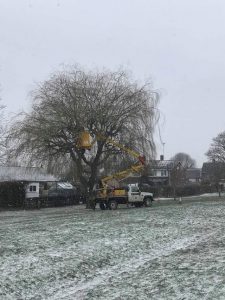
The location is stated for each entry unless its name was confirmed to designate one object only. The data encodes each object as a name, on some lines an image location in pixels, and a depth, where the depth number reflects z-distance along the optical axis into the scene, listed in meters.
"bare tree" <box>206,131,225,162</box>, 98.00
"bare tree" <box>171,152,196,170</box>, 145.25
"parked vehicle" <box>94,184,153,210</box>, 40.03
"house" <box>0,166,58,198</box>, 58.84
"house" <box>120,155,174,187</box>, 107.19
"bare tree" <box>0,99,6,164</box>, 43.94
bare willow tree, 41.31
